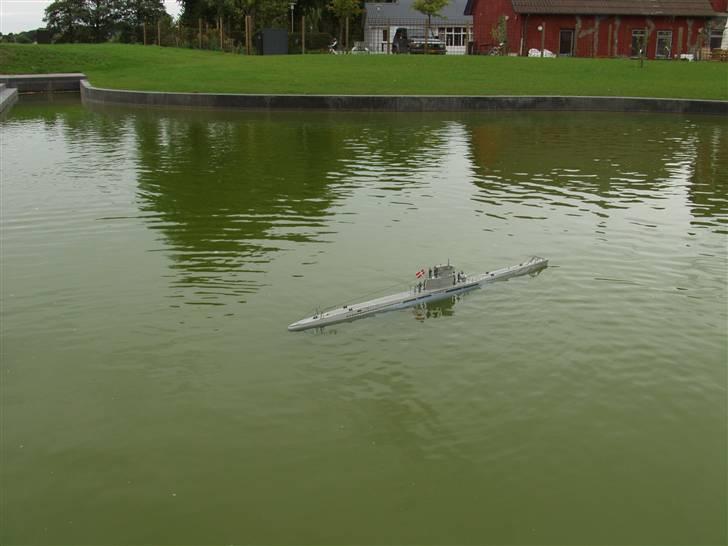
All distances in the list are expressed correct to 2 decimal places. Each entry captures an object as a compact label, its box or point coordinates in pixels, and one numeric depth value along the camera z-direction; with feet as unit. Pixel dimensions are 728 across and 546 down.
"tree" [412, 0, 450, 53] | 191.83
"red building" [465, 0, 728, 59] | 182.60
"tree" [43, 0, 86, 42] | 229.86
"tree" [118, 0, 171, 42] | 231.71
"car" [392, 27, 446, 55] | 190.60
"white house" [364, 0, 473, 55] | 239.91
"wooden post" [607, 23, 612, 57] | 184.34
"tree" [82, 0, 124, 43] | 231.71
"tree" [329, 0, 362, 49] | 201.99
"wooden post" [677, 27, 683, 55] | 185.16
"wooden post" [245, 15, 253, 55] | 175.11
